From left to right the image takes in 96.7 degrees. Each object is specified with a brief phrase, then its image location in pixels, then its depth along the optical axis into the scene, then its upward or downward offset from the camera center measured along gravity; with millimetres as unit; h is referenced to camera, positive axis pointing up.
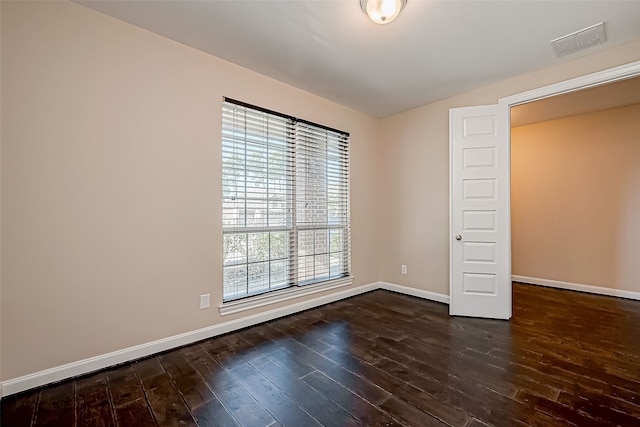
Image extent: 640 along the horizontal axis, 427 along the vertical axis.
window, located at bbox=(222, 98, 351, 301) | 2791 +140
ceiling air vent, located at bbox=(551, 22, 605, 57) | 2266 +1475
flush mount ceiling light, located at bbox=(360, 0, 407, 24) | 1875 +1381
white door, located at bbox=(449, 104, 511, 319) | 3072 +31
